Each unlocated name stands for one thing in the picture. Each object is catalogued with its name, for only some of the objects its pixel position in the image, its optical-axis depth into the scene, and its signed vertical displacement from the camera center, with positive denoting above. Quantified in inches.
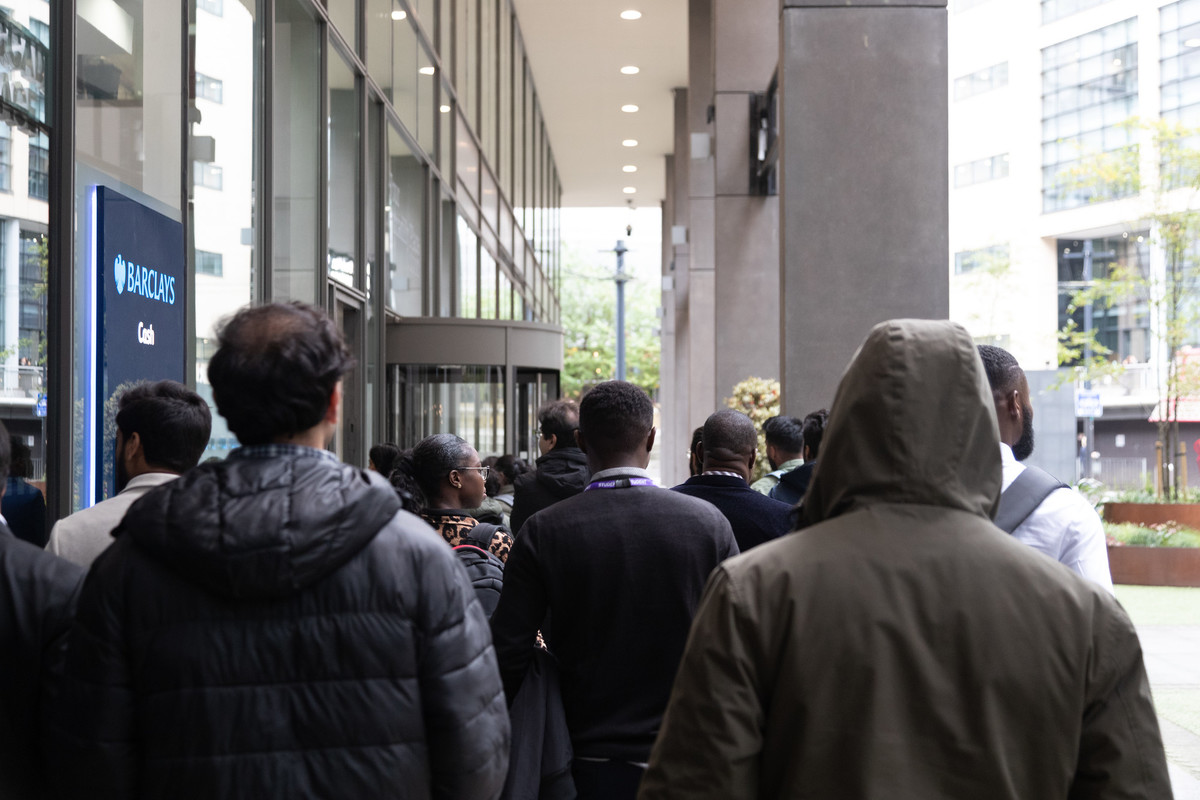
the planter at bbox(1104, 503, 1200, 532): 698.2 -66.8
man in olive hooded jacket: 80.4 -17.7
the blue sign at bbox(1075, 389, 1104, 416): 1114.1 -5.1
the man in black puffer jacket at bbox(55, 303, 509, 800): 85.5 -17.9
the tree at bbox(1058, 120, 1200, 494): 833.5 +111.0
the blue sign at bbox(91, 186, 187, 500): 212.1 +16.9
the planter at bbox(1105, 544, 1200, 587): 594.5 -82.2
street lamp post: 1284.4 +100.9
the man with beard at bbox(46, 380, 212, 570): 138.9 -6.2
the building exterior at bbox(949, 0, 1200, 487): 1956.2 +447.4
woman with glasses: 170.7 -12.6
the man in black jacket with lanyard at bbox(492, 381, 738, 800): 137.9 -24.1
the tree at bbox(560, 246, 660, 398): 2883.9 +155.4
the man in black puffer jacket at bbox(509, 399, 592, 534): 251.4 -15.9
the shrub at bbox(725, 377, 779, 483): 550.6 -0.8
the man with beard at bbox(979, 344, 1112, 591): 133.6 -13.5
